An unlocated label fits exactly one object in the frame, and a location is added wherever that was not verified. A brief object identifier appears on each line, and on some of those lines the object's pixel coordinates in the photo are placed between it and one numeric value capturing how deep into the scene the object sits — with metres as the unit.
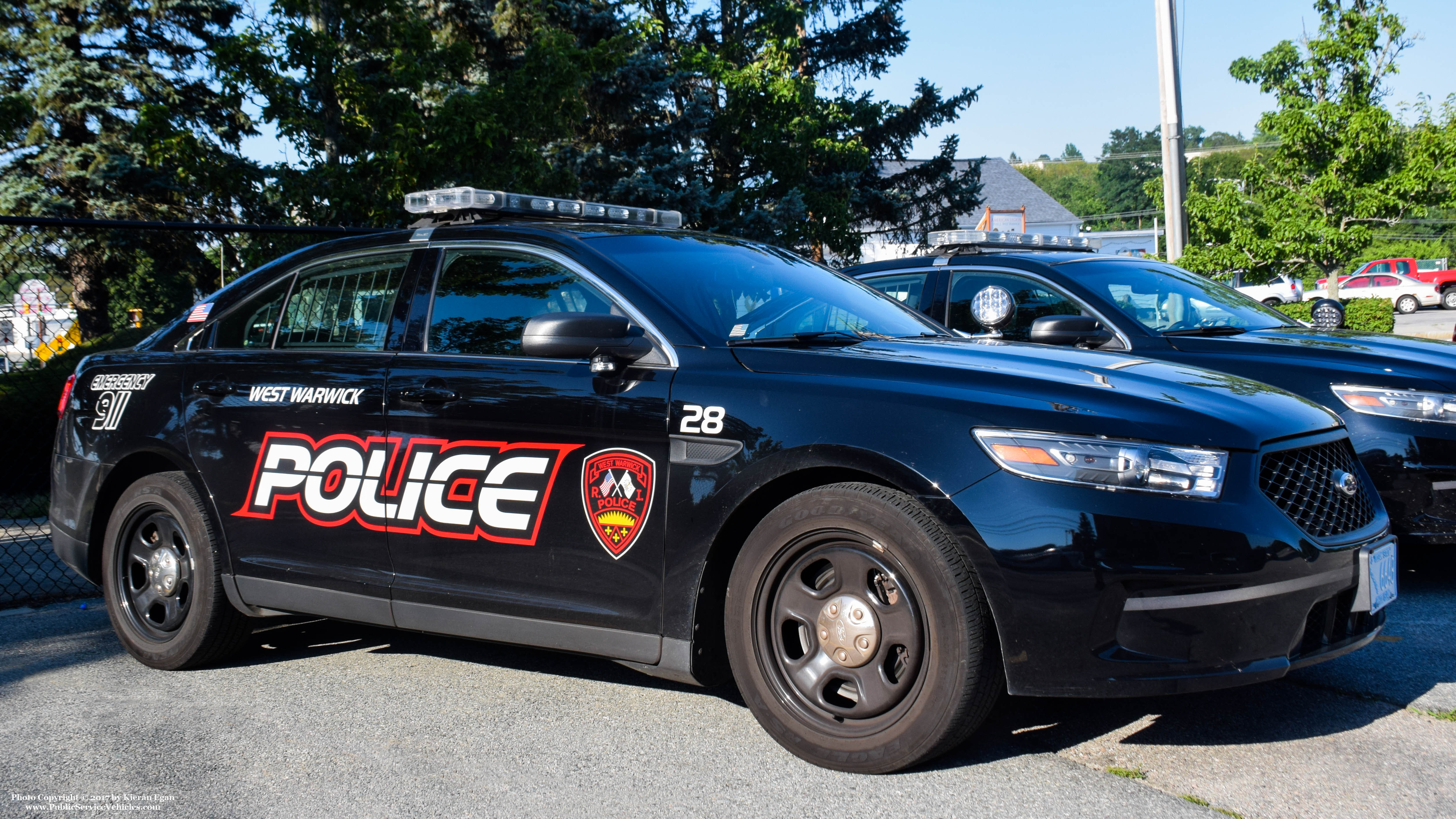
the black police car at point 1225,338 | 5.02
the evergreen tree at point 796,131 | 23.33
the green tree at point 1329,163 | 17.64
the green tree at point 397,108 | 9.95
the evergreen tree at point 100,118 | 19.19
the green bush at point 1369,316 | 26.98
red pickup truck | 43.19
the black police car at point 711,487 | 2.95
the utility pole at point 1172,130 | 12.42
